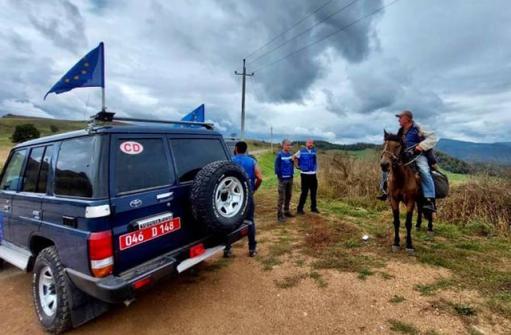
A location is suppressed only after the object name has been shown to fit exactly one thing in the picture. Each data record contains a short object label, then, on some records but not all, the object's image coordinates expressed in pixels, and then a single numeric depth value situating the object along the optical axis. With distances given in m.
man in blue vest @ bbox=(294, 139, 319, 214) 8.04
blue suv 2.82
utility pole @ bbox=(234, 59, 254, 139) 22.47
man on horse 5.48
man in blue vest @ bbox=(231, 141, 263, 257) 5.31
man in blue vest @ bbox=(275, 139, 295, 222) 7.56
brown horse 5.12
